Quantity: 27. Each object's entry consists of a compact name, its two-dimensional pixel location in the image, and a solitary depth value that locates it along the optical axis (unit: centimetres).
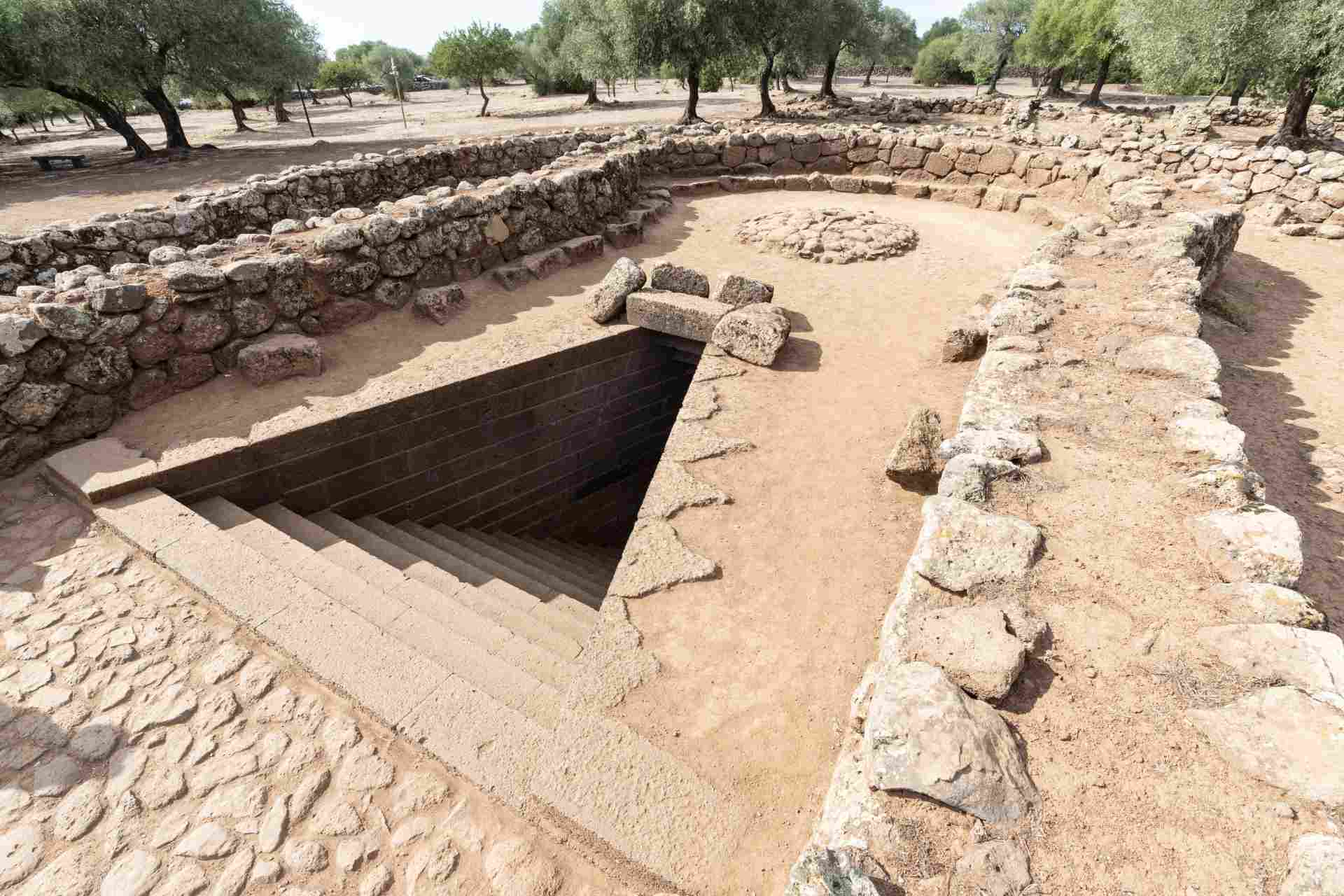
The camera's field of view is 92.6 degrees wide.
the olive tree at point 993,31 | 3850
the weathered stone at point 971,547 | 276
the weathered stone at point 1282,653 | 216
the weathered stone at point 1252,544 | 262
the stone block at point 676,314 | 643
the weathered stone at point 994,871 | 177
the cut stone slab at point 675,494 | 425
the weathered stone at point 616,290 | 682
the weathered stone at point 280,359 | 552
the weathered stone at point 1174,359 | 418
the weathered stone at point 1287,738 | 188
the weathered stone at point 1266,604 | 241
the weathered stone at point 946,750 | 193
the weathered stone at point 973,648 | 224
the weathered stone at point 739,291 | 688
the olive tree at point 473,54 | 3566
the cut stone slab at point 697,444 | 476
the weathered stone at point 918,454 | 421
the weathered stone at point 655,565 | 368
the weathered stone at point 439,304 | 686
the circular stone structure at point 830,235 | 884
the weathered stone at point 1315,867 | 159
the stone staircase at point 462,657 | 247
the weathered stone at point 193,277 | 527
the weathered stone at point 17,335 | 444
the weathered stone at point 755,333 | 596
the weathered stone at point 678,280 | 700
